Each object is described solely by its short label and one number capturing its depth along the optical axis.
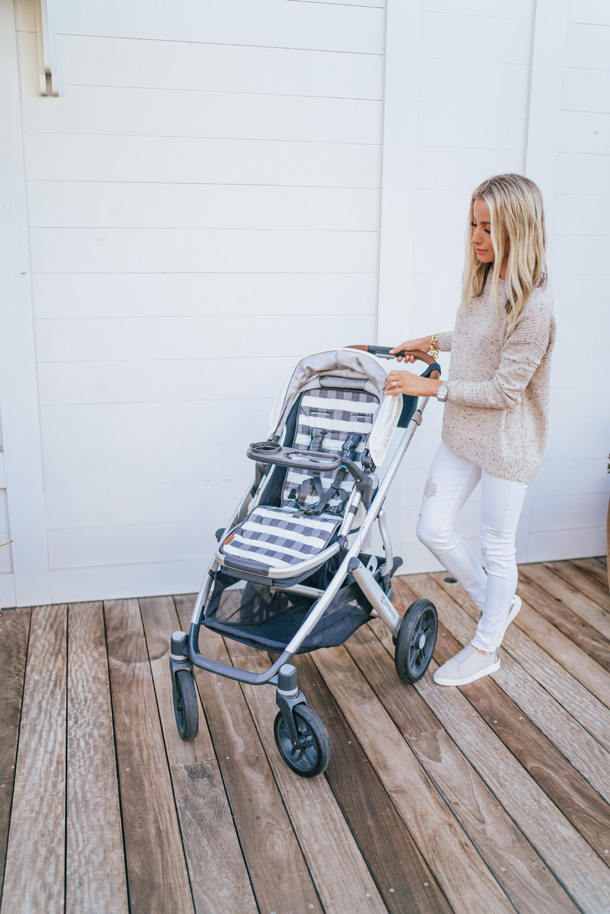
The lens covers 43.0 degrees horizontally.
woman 2.19
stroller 2.12
